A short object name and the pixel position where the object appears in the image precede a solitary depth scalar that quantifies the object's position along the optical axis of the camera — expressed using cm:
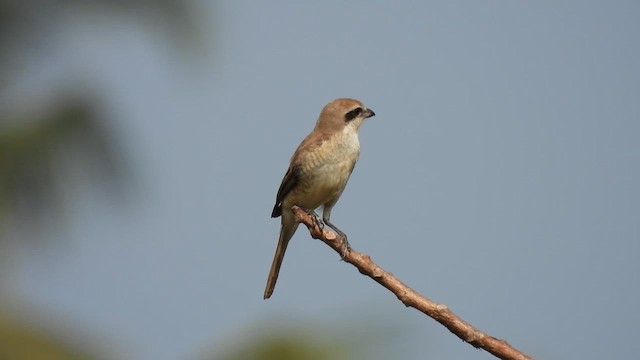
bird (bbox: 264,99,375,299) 809
